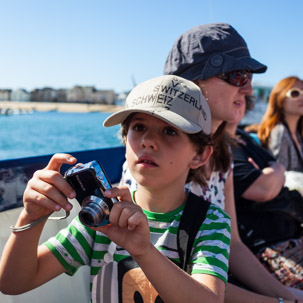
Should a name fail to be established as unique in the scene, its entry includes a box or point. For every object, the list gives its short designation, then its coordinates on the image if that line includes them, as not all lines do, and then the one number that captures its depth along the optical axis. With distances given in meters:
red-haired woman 3.47
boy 1.05
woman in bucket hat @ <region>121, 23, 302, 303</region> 1.78
